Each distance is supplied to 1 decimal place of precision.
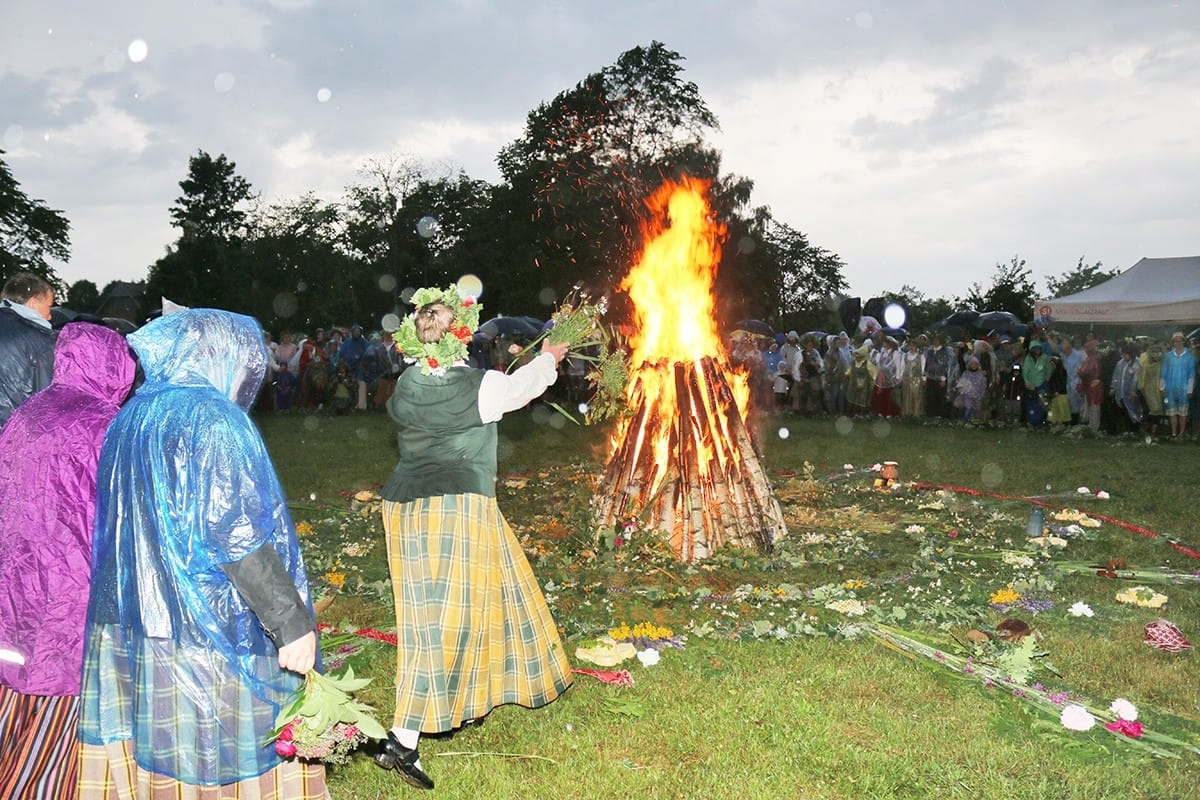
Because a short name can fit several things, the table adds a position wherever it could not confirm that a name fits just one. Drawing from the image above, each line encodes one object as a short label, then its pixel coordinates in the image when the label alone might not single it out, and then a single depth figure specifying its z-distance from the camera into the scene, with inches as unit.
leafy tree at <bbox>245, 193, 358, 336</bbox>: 2126.0
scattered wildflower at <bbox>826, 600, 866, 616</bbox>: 275.0
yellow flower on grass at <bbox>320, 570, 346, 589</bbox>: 316.5
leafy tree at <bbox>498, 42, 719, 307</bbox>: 1530.5
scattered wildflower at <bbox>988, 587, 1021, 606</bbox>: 287.1
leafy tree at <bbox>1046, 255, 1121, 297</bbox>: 2289.6
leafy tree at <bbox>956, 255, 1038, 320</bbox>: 1829.5
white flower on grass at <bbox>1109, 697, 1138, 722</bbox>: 197.9
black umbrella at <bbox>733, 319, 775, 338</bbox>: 1130.2
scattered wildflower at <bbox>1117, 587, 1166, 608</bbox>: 284.8
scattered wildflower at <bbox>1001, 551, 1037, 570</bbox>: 328.2
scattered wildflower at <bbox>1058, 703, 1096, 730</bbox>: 197.2
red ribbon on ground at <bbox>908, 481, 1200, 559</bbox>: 353.7
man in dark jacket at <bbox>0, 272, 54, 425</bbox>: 231.3
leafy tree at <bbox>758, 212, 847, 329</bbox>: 2380.7
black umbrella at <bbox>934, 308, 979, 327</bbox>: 1244.5
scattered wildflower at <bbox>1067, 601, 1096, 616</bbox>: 274.4
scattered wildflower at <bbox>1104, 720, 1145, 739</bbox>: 194.9
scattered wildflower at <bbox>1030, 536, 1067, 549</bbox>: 355.6
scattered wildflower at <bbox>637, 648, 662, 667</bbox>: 239.8
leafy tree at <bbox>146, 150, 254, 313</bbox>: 2110.0
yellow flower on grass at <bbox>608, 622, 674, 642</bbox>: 254.4
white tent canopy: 810.8
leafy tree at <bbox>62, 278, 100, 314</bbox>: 2587.4
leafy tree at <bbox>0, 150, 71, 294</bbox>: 1603.1
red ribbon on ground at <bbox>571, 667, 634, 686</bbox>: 228.4
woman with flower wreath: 188.9
